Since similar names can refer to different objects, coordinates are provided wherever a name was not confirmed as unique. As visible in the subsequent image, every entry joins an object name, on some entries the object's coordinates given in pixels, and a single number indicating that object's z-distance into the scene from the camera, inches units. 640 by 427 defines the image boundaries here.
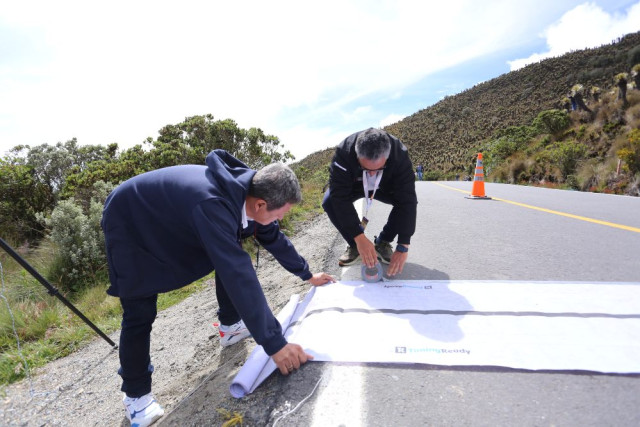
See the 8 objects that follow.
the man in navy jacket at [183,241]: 61.4
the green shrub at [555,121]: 787.4
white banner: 65.4
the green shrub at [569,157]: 509.0
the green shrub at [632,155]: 371.6
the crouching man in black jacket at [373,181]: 105.9
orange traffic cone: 320.8
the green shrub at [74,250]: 204.8
